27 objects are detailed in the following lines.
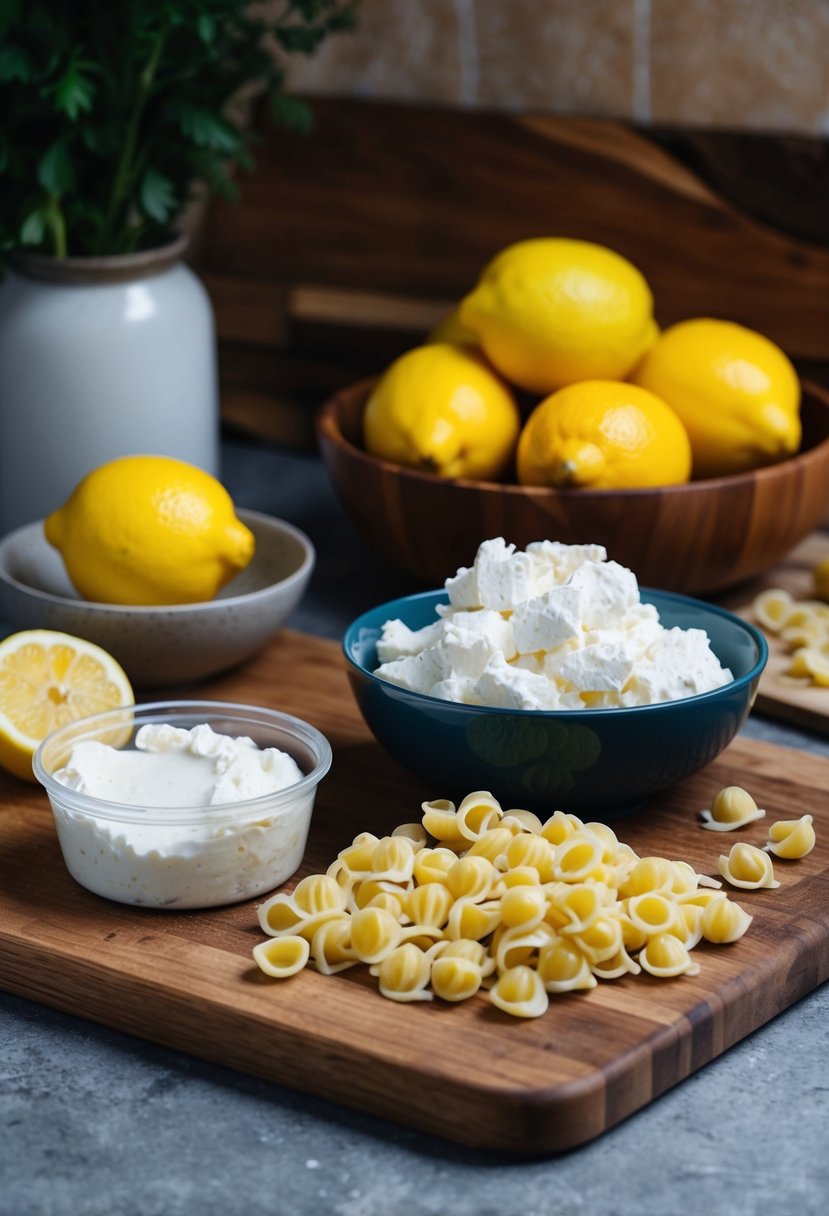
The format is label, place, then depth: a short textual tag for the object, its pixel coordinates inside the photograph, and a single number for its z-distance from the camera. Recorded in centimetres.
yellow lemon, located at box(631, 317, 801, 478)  125
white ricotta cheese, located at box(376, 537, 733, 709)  106
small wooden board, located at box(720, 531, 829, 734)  119
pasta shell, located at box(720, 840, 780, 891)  105
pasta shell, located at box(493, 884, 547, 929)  99
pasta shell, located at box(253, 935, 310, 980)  100
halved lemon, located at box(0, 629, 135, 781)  112
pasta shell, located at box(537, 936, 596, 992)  99
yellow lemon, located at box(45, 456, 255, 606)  118
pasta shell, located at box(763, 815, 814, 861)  106
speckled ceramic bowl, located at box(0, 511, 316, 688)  119
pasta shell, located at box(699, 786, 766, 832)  109
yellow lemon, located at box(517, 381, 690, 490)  121
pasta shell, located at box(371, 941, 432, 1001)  99
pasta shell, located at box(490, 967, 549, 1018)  98
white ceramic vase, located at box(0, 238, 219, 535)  130
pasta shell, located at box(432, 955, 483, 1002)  98
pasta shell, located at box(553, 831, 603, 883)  101
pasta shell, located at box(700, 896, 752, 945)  101
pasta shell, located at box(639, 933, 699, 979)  99
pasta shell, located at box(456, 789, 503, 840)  105
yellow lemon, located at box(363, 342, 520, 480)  125
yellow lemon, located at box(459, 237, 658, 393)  125
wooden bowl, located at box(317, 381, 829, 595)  121
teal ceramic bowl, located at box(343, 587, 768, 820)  105
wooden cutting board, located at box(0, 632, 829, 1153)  95
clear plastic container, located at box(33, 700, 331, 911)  103
